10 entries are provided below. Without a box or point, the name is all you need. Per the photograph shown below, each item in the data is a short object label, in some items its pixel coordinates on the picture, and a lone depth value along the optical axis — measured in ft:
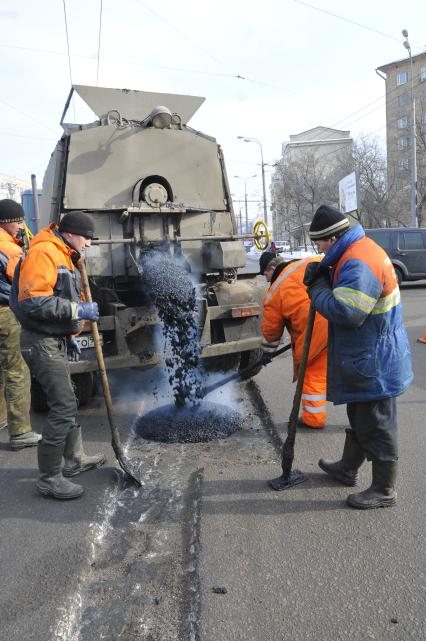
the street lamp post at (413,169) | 70.93
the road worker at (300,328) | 13.91
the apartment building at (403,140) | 104.95
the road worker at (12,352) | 13.97
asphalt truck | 15.81
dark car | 46.11
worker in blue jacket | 9.12
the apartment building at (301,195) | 132.05
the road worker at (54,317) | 10.23
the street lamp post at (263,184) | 124.77
